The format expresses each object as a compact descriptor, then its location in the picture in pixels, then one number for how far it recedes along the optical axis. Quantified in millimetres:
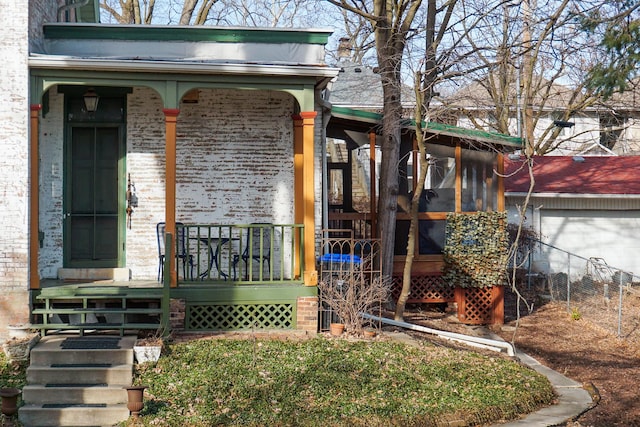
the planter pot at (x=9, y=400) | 8156
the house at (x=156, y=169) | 10562
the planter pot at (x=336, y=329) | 10969
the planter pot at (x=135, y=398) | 8164
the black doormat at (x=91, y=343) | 9703
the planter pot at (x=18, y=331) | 10156
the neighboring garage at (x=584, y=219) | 19578
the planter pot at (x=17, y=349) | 9555
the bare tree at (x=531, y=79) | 14703
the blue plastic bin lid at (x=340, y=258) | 11164
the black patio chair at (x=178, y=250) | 11215
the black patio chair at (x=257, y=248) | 12242
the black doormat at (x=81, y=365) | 9430
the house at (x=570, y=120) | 25094
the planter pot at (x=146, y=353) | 9578
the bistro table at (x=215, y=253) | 11125
